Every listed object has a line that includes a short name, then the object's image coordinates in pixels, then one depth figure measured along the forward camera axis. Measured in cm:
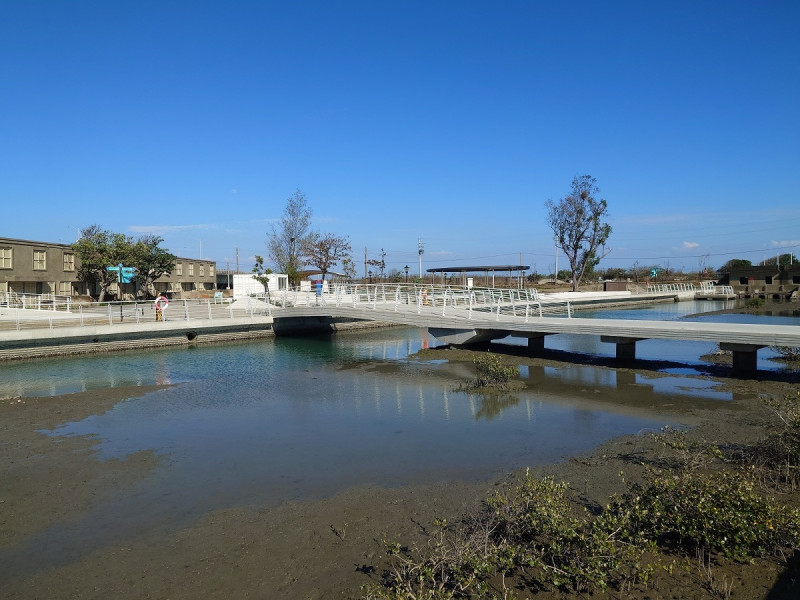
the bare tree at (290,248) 4722
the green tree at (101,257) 4219
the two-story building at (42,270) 3738
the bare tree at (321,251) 4894
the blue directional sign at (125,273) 3447
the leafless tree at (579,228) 5862
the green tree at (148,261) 4456
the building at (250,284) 4256
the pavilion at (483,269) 4359
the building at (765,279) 5950
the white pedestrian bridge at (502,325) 1483
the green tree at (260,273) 4044
